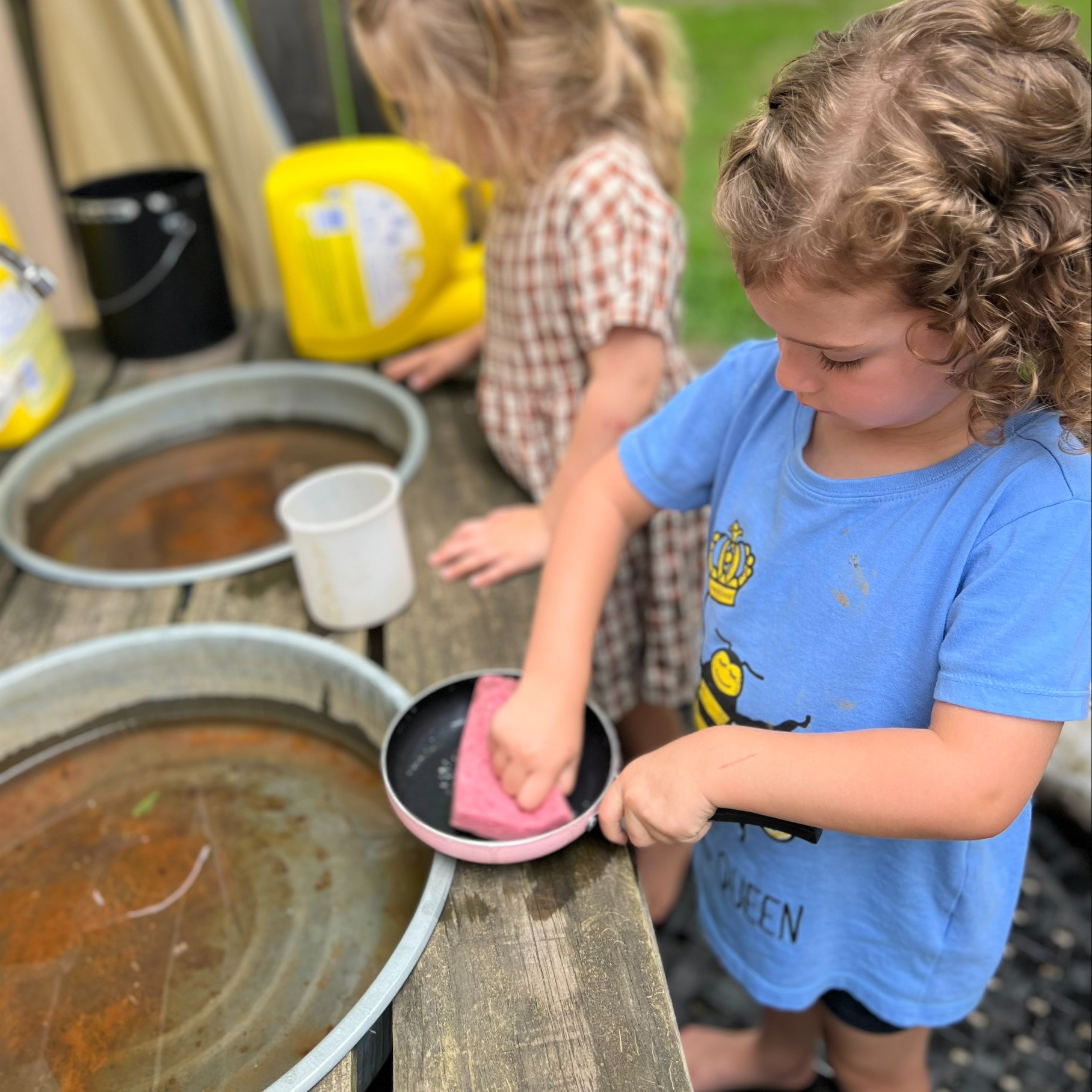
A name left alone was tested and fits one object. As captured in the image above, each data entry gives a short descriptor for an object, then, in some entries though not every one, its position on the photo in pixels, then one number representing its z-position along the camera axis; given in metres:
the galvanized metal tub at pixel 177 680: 1.08
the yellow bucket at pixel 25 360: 1.40
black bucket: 1.62
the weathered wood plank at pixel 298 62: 2.04
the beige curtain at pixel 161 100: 1.91
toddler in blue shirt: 0.61
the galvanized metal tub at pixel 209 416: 1.49
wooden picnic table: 0.70
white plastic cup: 1.10
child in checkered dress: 1.22
